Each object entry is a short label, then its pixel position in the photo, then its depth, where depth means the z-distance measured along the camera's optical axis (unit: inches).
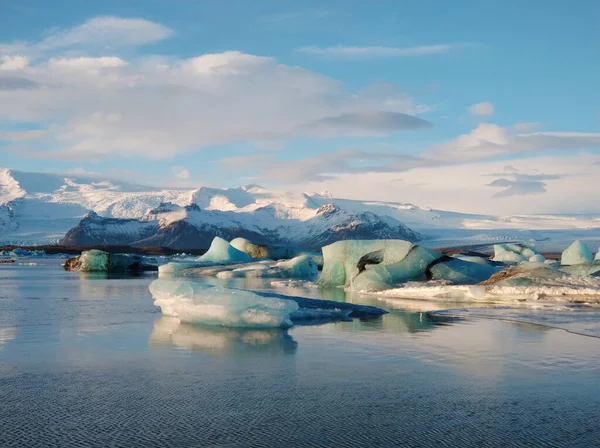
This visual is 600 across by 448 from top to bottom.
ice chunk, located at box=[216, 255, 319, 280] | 1328.7
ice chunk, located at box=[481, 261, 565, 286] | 699.4
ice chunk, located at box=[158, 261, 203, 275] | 1454.2
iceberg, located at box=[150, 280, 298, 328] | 435.8
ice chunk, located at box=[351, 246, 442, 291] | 827.4
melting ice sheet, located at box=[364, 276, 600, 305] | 657.6
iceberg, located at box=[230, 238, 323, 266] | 1955.0
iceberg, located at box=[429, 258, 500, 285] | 840.9
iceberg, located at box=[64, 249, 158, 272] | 1733.5
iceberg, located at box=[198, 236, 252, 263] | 1710.1
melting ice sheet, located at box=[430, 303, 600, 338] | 464.5
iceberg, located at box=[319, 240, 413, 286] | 906.7
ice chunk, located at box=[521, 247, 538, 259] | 1733.5
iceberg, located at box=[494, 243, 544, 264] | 1700.3
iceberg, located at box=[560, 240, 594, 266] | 1391.5
